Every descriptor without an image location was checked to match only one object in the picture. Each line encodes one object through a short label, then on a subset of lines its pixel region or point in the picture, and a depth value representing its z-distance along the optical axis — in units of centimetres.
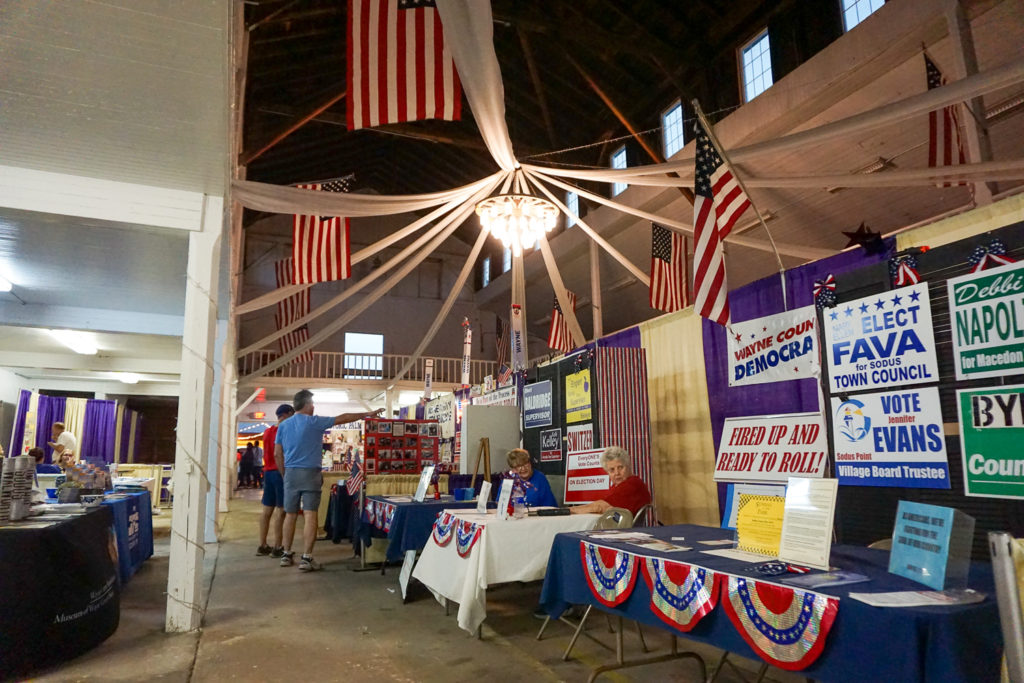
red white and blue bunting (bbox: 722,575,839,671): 175
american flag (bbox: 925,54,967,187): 562
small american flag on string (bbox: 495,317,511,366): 1277
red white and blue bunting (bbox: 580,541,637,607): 254
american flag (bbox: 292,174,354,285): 709
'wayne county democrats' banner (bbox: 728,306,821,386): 418
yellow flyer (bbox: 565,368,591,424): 587
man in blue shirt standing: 571
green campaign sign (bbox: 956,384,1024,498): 286
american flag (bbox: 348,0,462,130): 496
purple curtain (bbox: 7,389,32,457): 1259
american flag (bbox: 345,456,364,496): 647
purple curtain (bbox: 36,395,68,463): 1327
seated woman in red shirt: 405
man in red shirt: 660
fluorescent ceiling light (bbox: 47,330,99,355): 907
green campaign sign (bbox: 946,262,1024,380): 288
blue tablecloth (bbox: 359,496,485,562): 466
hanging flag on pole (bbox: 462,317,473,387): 1101
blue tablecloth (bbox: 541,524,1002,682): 151
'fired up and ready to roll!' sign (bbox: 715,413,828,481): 405
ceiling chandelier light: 707
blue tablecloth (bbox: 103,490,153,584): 512
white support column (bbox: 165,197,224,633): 408
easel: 572
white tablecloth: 355
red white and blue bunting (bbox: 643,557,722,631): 212
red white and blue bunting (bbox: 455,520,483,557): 362
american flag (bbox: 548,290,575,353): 1038
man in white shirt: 569
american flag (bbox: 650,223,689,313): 834
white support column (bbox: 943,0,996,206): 532
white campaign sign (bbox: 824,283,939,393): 338
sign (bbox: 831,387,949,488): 331
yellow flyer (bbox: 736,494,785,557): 231
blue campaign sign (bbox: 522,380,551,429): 683
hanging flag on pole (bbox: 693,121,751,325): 385
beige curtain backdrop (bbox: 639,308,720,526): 554
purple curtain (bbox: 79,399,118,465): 1473
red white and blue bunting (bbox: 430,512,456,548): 403
